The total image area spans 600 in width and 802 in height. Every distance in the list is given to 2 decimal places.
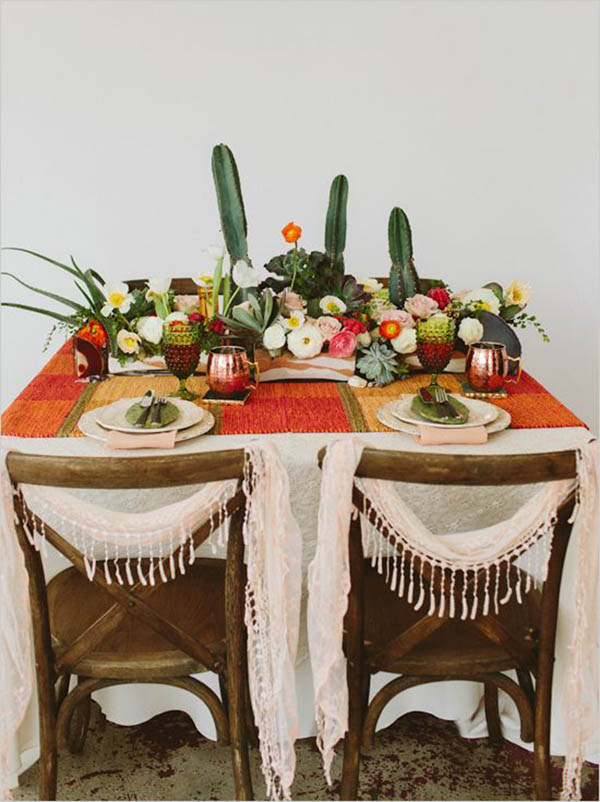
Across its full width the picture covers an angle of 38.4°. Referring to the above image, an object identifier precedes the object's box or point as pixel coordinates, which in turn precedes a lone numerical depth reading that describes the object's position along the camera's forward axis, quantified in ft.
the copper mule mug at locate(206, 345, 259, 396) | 6.16
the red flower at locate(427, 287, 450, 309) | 7.29
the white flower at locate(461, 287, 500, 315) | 7.18
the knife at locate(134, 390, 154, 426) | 5.50
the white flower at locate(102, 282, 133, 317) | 6.83
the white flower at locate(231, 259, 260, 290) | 6.59
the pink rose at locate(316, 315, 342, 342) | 6.72
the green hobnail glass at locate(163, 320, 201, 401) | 6.13
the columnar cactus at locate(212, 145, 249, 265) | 7.01
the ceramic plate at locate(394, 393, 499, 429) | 5.58
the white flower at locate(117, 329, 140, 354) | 6.79
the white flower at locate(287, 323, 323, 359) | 6.64
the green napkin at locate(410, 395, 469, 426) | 5.57
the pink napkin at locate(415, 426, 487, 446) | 5.45
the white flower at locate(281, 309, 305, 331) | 6.70
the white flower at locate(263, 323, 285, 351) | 6.61
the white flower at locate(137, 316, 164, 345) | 6.70
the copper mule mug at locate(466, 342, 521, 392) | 6.42
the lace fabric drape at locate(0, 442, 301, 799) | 4.42
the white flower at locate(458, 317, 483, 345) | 7.03
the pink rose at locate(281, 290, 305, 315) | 6.89
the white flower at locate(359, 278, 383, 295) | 7.72
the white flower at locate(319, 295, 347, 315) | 6.96
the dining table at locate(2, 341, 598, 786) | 5.30
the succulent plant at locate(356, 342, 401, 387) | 6.69
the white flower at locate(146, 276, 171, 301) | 6.92
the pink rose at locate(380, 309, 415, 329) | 6.88
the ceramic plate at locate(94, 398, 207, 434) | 5.49
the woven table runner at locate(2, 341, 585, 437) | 5.77
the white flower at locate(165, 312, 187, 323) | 6.49
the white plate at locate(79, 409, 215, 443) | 5.45
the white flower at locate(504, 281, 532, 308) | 7.35
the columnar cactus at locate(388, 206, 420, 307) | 7.51
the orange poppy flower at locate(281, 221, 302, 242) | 6.63
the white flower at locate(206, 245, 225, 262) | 6.82
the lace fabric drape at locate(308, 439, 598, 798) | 4.30
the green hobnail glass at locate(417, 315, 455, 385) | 6.40
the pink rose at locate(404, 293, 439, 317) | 7.04
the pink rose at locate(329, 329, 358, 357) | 6.66
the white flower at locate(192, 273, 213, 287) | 7.20
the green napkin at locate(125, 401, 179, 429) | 5.49
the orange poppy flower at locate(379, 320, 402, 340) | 6.84
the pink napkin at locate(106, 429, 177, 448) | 5.35
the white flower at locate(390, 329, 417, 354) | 6.83
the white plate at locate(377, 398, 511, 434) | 5.60
